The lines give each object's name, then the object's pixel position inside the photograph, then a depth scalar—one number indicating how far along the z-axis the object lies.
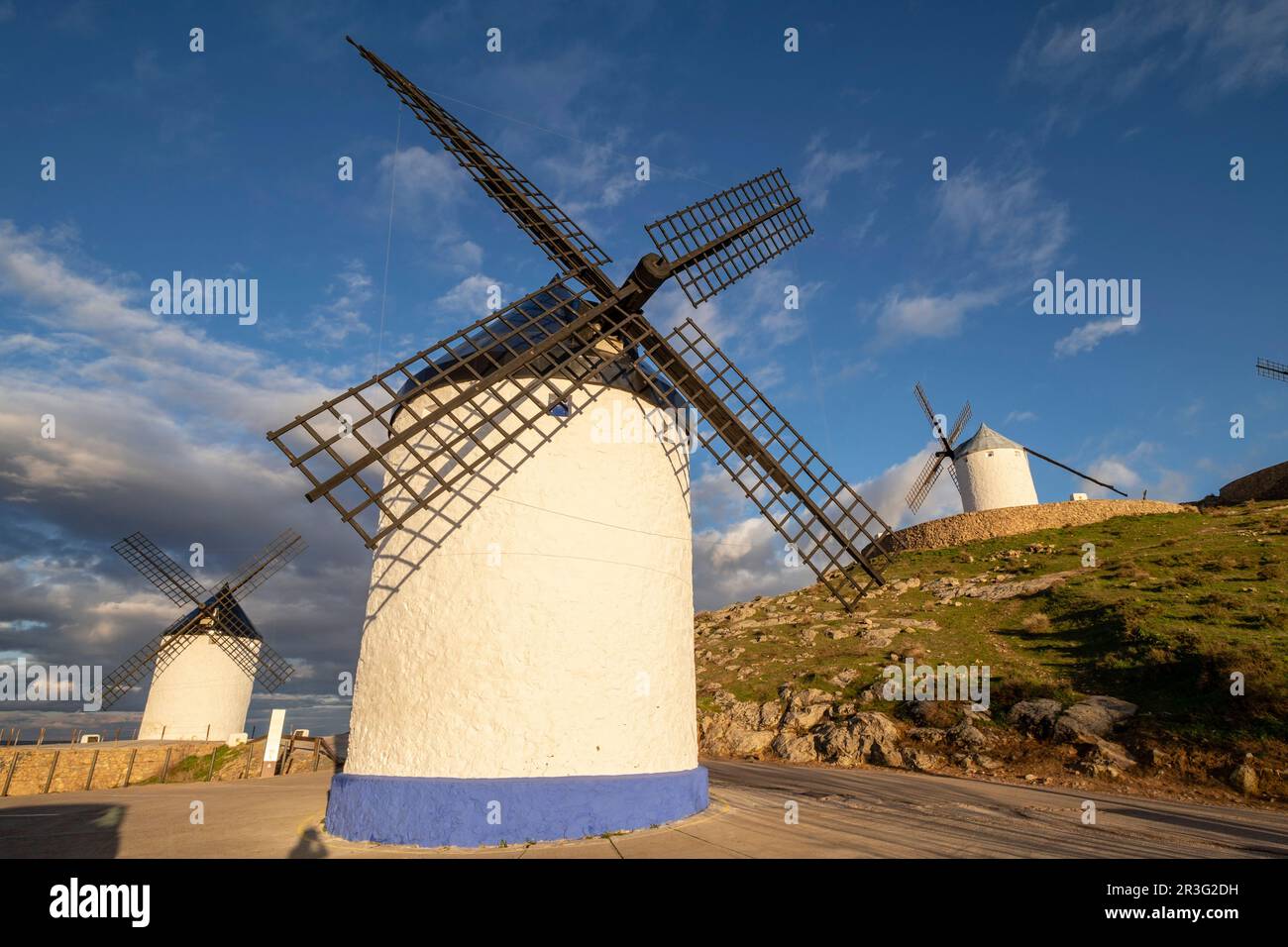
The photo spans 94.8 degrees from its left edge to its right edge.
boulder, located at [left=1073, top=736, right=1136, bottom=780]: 13.00
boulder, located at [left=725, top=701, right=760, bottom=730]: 20.80
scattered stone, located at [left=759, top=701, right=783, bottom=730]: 20.39
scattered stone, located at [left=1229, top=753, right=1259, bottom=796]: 11.38
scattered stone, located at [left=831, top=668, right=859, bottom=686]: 20.83
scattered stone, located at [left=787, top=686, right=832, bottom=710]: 20.14
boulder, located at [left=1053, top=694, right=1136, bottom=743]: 14.38
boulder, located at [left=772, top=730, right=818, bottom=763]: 17.97
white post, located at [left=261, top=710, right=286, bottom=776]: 18.75
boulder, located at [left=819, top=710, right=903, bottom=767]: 16.67
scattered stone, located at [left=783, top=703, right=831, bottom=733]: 19.45
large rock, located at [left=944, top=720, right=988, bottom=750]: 15.62
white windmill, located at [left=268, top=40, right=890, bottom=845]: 7.66
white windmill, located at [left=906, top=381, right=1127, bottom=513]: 40.97
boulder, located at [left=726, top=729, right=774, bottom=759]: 19.59
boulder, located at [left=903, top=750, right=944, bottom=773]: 15.50
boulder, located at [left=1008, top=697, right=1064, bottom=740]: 15.09
